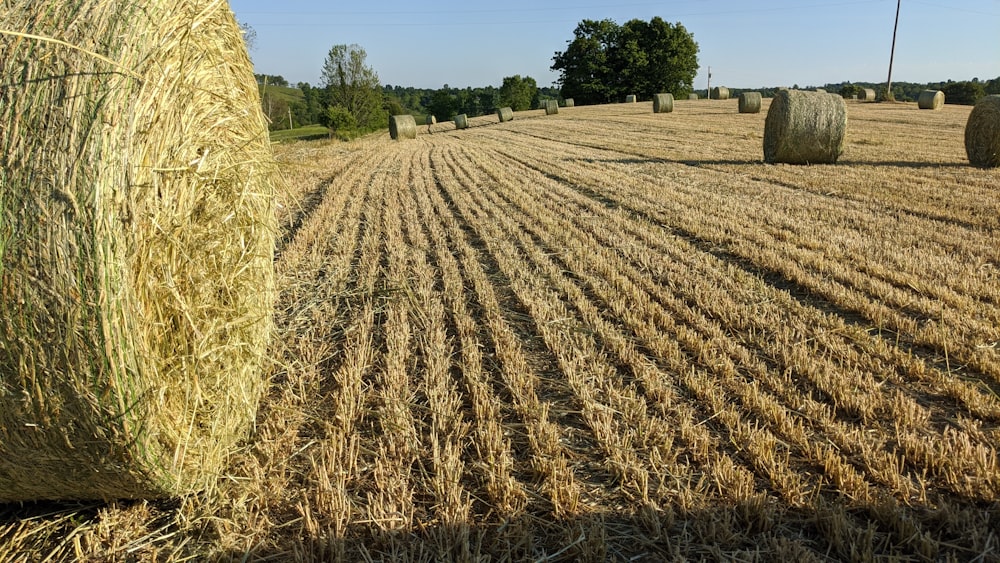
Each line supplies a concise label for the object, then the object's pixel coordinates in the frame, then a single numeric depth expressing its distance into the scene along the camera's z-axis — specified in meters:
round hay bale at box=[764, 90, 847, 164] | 12.07
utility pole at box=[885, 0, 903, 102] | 38.44
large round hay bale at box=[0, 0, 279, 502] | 2.01
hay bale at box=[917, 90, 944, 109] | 32.16
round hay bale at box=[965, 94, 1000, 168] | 11.09
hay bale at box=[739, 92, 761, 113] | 31.45
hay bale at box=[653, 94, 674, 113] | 35.47
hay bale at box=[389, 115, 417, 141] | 28.98
